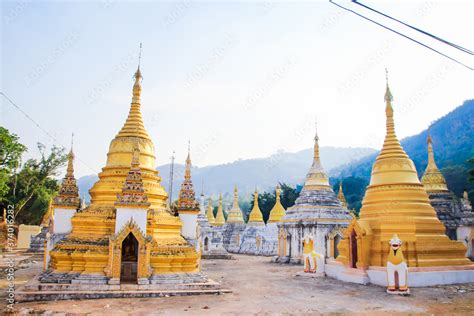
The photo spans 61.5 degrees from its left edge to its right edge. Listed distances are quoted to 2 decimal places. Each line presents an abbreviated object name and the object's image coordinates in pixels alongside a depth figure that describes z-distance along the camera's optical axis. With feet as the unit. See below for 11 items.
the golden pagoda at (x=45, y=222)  134.31
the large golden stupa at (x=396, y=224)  64.69
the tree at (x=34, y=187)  165.19
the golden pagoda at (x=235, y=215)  166.61
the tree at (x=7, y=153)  120.98
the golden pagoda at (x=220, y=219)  169.07
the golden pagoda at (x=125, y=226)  52.80
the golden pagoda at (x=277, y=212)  147.54
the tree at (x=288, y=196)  231.09
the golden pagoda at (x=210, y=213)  171.72
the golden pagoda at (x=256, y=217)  155.76
